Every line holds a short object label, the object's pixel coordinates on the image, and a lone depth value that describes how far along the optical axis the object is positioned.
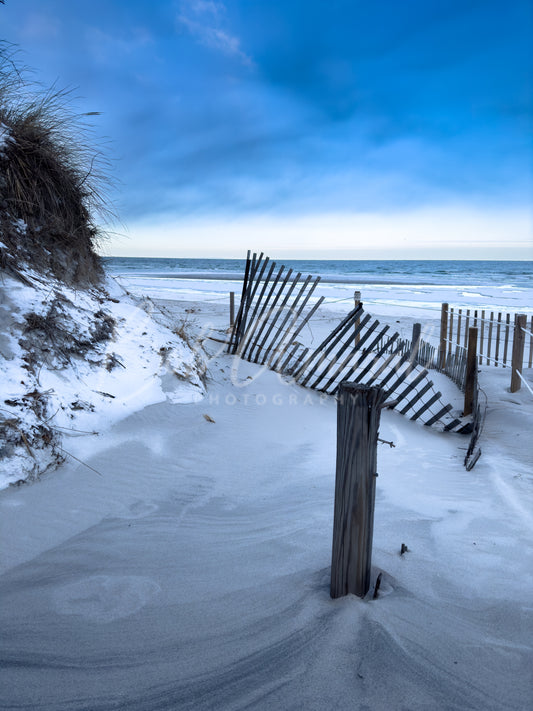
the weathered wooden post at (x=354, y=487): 1.91
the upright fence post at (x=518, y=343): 6.37
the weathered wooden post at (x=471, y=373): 5.71
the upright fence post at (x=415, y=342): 8.47
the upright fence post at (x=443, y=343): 8.52
